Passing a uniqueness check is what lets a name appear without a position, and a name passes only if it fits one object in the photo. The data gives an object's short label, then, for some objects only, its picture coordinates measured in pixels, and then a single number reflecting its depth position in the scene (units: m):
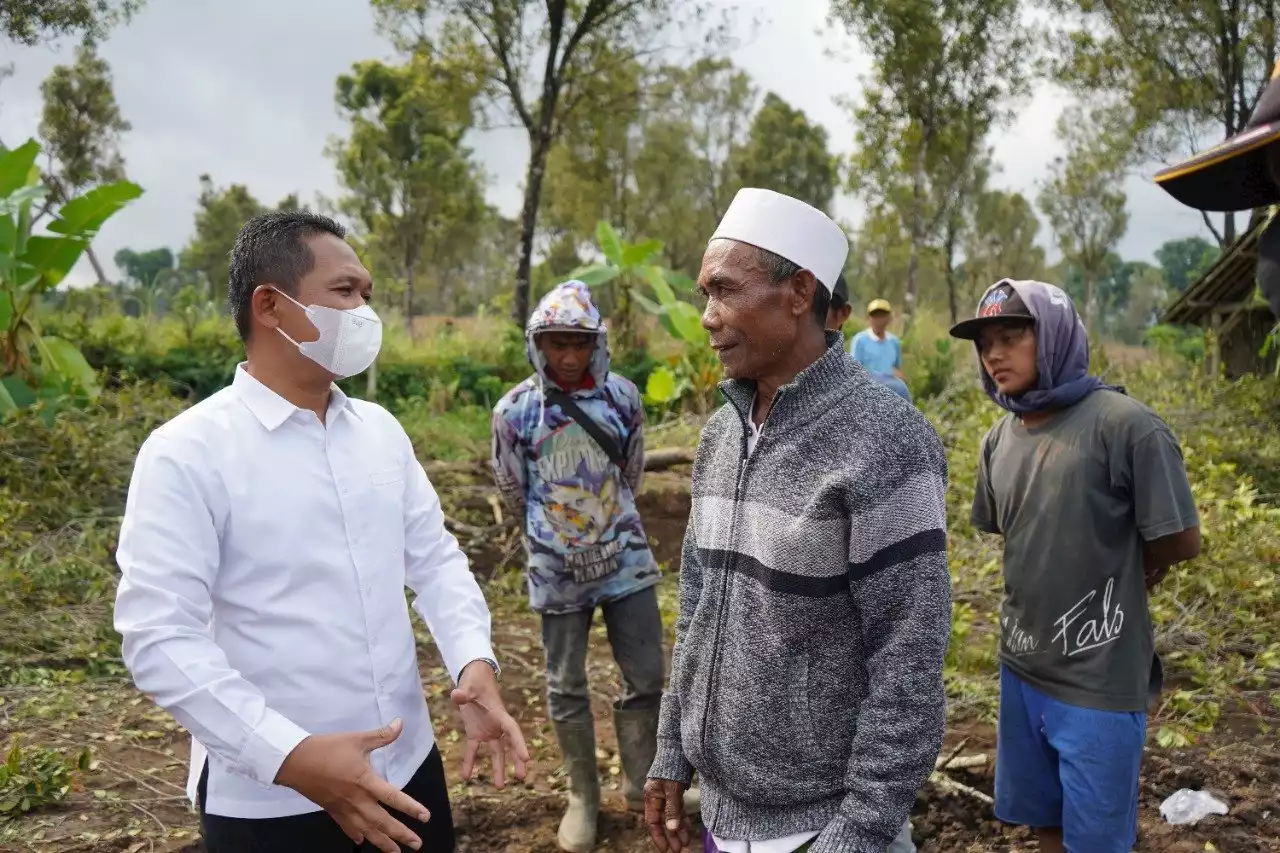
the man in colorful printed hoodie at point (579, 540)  3.53
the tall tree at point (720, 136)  33.72
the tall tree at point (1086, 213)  27.66
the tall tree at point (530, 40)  15.62
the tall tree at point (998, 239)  41.19
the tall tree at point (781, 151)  33.34
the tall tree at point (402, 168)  24.19
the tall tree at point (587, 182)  26.17
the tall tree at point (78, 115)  22.17
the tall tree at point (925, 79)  18.33
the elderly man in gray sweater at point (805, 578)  1.57
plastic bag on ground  3.35
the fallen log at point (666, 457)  7.53
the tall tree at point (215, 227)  32.75
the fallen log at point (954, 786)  3.45
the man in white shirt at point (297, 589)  1.53
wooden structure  12.55
